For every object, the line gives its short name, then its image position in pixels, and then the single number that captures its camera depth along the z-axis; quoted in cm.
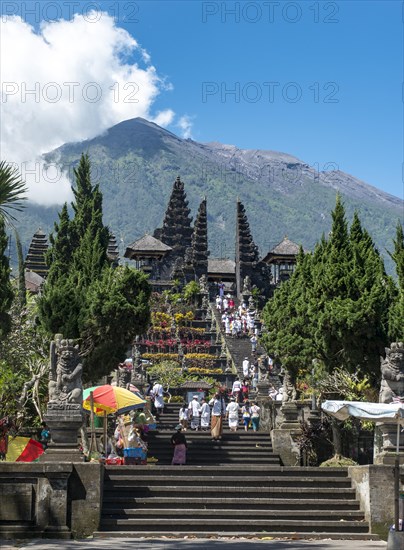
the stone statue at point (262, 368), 4785
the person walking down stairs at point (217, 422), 2789
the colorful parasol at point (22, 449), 2080
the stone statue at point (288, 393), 2948
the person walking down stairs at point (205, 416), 3256
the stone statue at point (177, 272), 8462
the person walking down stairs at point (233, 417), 3216
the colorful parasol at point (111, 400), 2325
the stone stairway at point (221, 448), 2594
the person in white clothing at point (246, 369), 5141
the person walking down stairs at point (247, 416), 3331
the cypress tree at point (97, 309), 3222
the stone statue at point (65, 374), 1781
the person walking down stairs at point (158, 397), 3678
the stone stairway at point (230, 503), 1723
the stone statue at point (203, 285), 7412
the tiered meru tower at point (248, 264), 8800
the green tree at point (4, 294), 3081
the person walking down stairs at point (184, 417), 3278
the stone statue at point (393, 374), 1866
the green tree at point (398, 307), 2824
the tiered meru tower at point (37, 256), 9419
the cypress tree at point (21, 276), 2381
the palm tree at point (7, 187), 2300
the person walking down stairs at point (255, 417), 3189
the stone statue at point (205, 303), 7031
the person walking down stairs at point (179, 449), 2433
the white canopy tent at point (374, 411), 1706
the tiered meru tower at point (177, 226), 10162
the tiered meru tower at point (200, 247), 8731
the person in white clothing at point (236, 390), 4284
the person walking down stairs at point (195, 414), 3291
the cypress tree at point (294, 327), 3644
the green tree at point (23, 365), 2617
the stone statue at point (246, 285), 7849
